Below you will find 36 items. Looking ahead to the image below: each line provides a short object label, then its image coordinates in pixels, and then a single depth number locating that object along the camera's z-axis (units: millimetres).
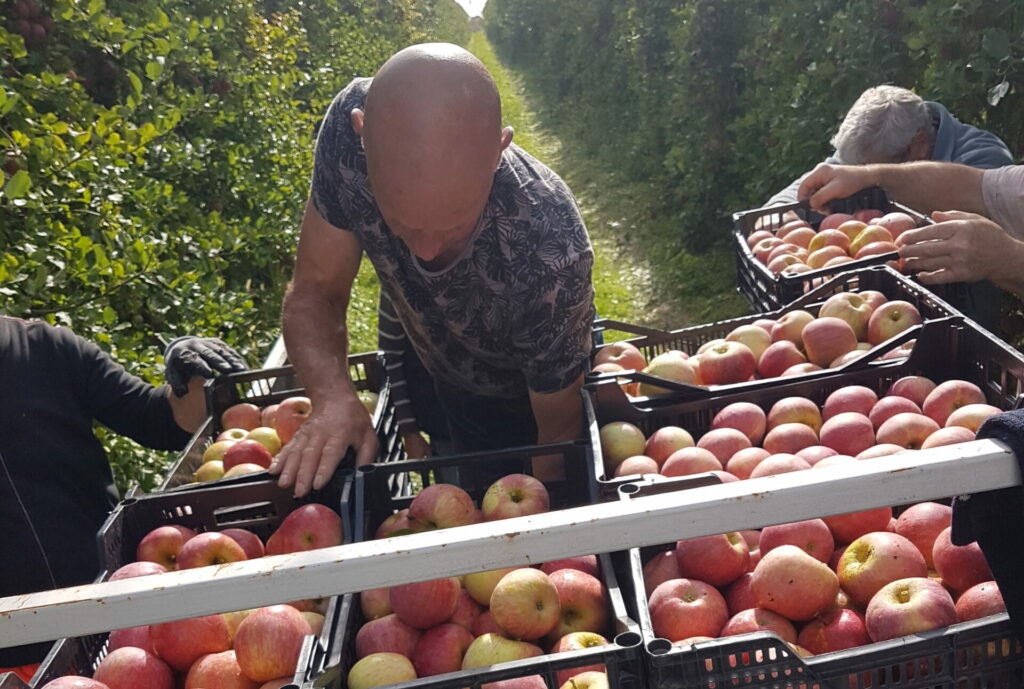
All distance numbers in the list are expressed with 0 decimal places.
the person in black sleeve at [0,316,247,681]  2340
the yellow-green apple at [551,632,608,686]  1530
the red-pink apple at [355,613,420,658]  1623
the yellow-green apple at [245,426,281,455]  2570
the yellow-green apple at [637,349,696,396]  2555
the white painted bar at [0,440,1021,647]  985
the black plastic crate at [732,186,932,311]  2973
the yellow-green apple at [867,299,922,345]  2555
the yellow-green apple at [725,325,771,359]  2725
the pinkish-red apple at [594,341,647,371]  2766
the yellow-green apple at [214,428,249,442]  2566
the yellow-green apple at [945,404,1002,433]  1921
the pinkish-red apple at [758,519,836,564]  1723
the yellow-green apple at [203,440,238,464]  2441
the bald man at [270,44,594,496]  1770
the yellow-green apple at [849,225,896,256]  3209
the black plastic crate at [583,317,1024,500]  2232
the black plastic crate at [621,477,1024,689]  1266
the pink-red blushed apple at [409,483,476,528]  1926
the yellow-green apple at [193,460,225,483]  2335
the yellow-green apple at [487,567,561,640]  1613
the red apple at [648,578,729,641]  1568
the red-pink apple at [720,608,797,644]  1566
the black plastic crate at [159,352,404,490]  2414
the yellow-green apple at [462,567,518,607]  1763
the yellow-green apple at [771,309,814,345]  2713
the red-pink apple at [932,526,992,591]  1555
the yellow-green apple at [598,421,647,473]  2186
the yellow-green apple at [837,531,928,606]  1597
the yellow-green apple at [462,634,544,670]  1573
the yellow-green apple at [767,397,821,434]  2176
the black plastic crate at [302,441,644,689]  1311
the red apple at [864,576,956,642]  1424
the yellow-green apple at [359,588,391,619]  1758
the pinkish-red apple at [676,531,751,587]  1693
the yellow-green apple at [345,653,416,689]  1524
